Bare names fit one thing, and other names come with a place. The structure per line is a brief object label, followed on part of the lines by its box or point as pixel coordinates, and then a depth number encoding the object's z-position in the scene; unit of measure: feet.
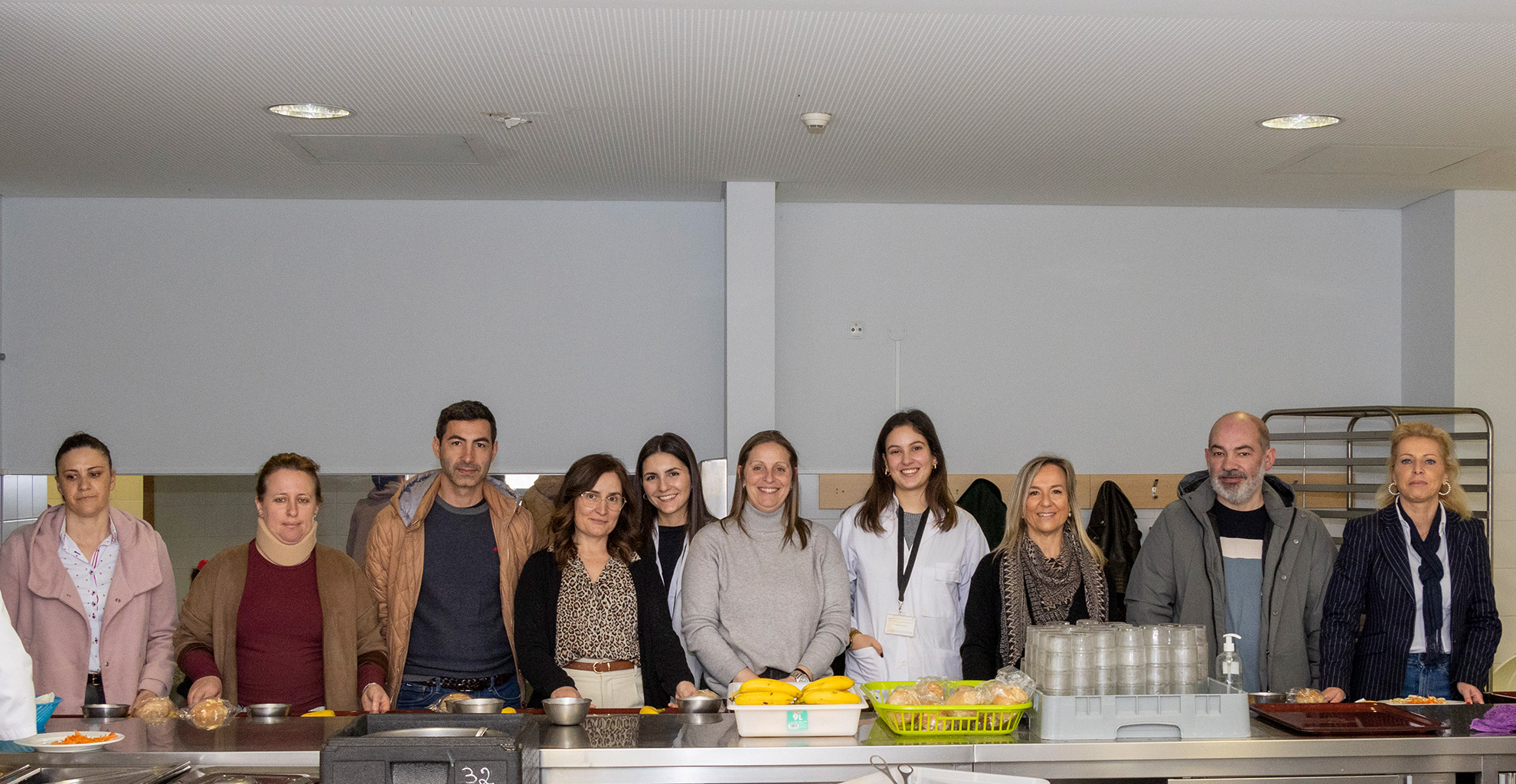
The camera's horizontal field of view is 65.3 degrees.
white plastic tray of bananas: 8.02
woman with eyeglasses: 10.64
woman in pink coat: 11.51
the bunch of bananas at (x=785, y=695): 8.07
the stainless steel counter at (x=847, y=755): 7.68
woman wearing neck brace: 10.44
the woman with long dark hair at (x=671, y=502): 12.09
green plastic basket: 8.09
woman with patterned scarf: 10.78
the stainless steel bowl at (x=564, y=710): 8.46
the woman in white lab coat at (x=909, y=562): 11.25
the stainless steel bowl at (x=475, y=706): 8.26
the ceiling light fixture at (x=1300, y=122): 13.53
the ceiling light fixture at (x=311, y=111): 13.05
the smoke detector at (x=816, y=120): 13.33
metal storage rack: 16.42
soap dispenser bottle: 8.51
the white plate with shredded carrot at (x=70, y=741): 7.89
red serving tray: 8.13
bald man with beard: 11.48
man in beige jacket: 11.62
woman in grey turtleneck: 10.61
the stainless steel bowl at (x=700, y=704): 8.85
